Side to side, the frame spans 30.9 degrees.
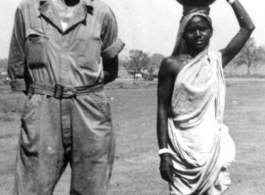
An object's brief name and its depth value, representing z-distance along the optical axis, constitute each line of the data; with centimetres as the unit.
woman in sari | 341
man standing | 319
